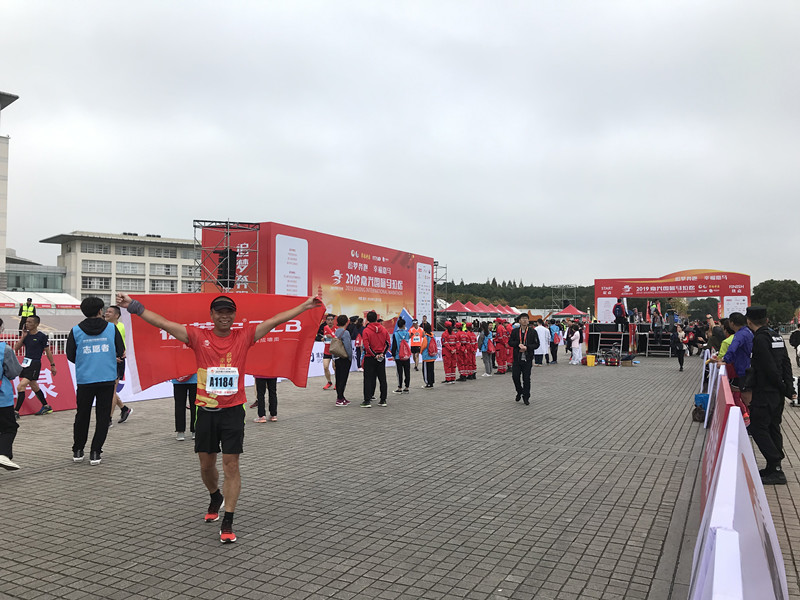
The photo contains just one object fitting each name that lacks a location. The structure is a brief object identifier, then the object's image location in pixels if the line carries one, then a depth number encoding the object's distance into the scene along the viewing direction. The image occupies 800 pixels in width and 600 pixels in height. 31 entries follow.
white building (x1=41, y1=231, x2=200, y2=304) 86.56
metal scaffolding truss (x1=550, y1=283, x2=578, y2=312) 118.88
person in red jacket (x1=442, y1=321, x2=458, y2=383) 17.16
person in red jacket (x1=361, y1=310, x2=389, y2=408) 12.38
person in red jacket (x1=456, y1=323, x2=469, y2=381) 17.53
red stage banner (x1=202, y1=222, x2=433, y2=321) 23.48
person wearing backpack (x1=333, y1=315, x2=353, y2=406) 12.50
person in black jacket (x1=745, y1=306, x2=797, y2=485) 6.48
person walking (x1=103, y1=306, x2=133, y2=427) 8.59
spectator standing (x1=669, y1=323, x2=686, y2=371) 21.18
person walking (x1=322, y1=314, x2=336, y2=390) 15.57
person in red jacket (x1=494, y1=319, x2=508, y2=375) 20.41
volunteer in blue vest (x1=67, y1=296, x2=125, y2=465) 7.18
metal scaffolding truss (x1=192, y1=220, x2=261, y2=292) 22.58
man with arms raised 4.78
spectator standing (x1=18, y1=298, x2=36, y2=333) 15.80
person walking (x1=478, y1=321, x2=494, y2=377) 20.14
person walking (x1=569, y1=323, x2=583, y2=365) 25.30
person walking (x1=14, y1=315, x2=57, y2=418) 10.20
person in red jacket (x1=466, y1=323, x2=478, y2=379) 17.81
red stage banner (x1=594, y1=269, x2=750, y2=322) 38.50
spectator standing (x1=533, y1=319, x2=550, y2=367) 22.27
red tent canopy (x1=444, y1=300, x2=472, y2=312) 45.12
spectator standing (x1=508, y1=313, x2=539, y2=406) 12.44
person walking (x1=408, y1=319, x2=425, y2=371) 14.91
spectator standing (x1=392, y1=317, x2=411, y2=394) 14.21
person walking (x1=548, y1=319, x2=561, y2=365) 25.98
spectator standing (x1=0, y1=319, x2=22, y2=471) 6.52
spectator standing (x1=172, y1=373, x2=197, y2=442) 8.76
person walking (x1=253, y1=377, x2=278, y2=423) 10.27
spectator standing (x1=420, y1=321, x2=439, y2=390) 15.85
